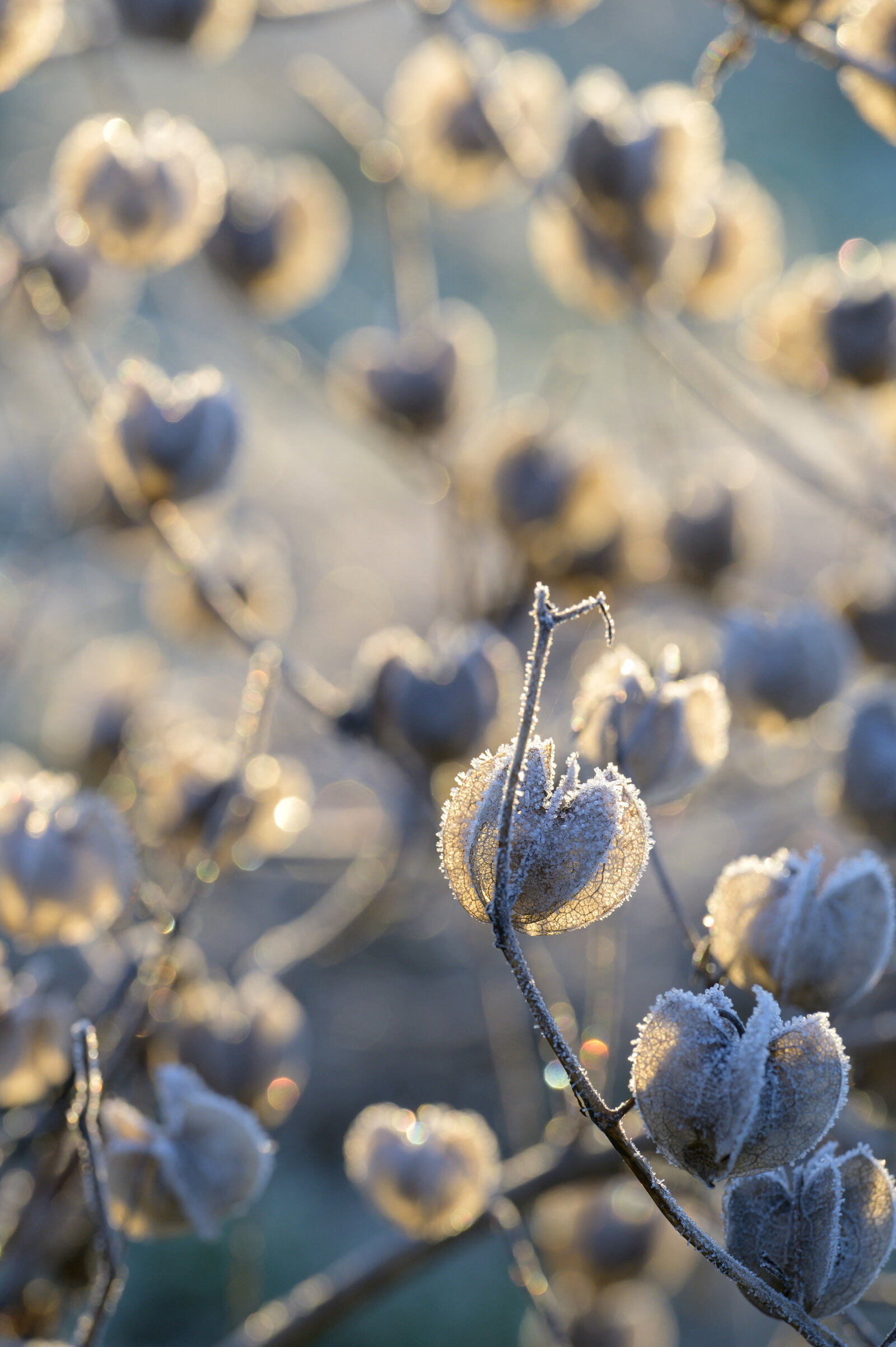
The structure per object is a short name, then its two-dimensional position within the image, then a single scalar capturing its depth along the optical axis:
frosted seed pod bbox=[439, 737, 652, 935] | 0.72
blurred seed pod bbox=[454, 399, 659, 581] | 0.95
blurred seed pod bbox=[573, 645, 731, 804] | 0.77
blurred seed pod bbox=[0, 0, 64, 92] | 0.86
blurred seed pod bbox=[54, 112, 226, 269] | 0.91
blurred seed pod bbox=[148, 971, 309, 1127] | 0.84
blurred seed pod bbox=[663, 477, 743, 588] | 0.98
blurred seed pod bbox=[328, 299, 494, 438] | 1.03
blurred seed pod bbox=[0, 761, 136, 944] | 0.82
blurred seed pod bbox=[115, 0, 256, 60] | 0.92
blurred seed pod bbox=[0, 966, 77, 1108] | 0.82
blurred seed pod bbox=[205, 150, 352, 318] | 1.05
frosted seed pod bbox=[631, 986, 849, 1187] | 0.71
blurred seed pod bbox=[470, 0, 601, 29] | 0.92
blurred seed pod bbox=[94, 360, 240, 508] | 0.88
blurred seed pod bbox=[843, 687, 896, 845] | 0.85
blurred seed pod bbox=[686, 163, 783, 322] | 1.02
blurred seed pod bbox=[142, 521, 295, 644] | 1.10
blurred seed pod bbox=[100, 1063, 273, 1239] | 0.77
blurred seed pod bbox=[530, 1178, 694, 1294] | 0.91
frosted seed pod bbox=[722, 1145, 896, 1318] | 0.72
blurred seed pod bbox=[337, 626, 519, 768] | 0.85
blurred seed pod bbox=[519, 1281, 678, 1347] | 0.93
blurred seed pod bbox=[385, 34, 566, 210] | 1.02
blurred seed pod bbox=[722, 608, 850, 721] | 0.88
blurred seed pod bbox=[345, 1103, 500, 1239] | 0.81
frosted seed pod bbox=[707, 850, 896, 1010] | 0.75
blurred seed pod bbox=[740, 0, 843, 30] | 0.83
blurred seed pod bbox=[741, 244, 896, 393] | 0.91
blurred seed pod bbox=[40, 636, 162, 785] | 1.08
